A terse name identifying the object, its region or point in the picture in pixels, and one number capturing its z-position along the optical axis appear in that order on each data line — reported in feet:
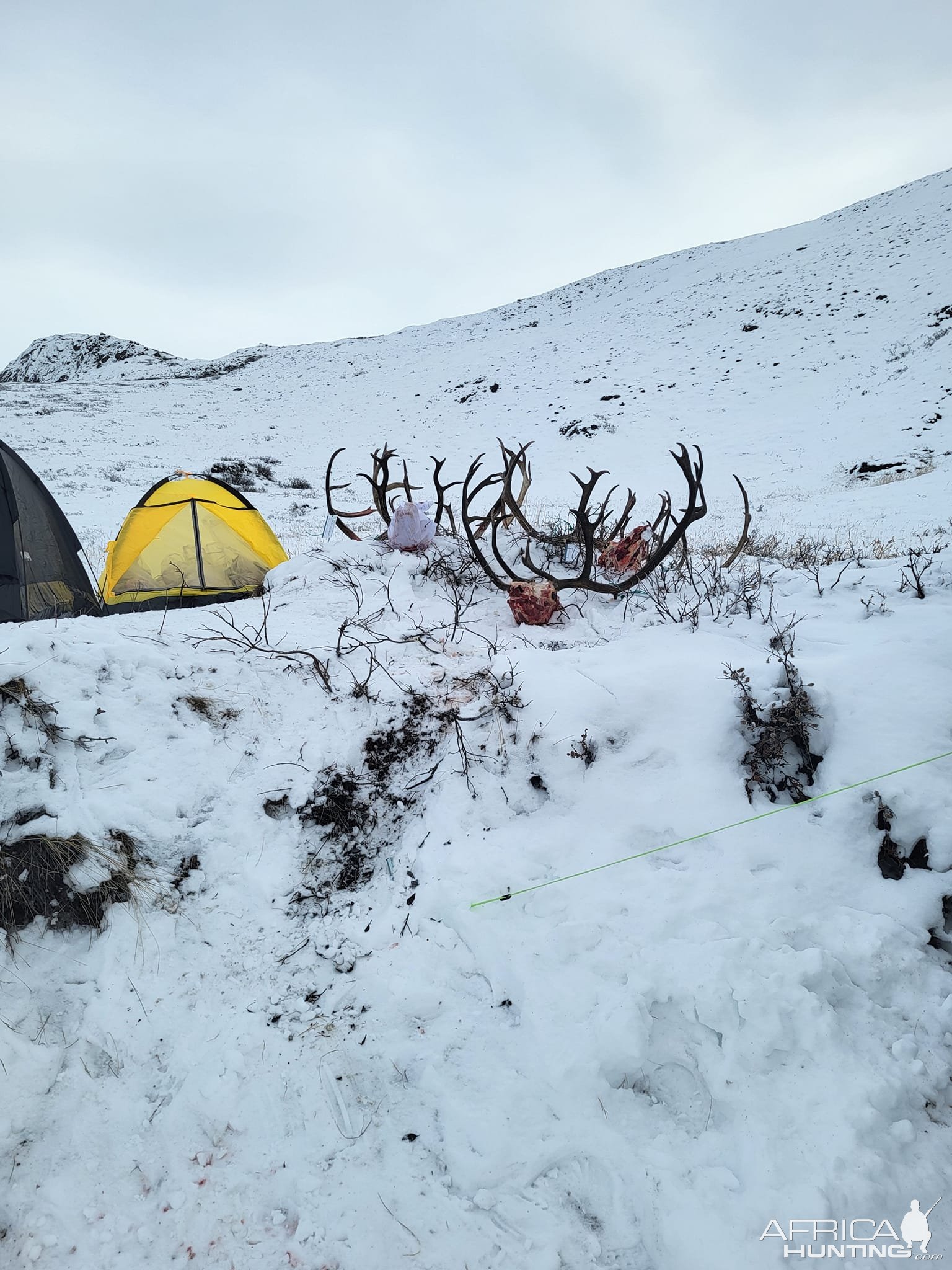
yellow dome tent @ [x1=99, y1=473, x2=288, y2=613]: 15.12
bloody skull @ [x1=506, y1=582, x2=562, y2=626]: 11.47
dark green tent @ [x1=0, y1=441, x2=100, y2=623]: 13.64
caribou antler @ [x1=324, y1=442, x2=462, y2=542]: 13.28
